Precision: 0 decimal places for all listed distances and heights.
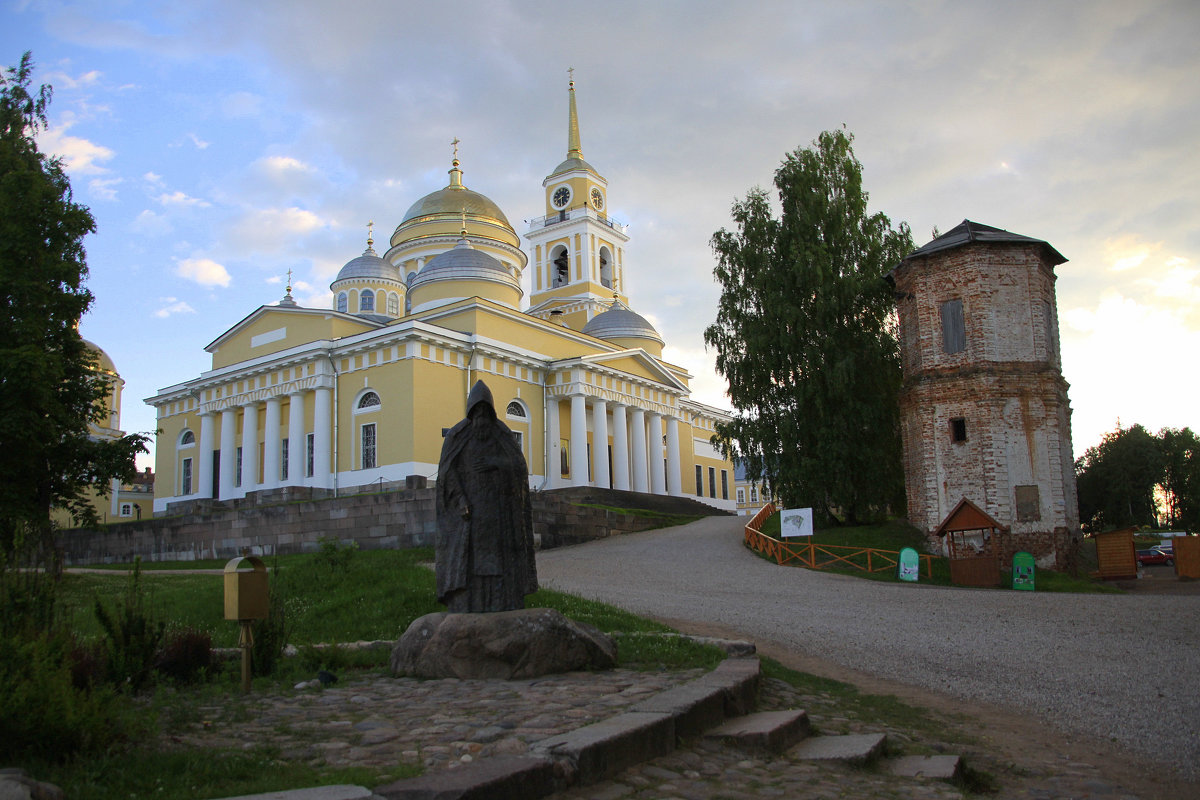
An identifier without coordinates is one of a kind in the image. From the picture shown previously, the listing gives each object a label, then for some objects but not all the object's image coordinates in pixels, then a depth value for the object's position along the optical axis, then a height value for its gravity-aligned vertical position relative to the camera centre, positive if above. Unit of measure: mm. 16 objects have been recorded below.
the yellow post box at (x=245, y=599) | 7535 -591
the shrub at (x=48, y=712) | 4887 -965
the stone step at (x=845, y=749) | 6492 -1736
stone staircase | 4633 -1409
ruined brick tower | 24516 +2976
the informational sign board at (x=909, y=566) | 22016 -1420
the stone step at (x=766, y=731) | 6555 -1597
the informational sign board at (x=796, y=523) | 24766 -367
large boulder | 8148 -1145
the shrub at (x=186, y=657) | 8250 -1155
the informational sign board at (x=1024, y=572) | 21062 -1576
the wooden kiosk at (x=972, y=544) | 21875 -1043
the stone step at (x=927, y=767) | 6371 -1830
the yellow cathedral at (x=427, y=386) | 36750 +5862
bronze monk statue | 8625 +3
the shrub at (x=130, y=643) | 7570 -941
